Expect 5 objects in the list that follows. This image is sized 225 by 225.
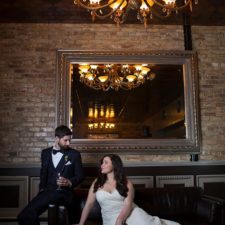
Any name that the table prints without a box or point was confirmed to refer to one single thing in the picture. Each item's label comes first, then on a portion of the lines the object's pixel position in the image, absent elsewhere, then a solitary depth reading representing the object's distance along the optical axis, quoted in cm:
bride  338
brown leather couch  399
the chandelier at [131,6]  360
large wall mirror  589
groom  364
